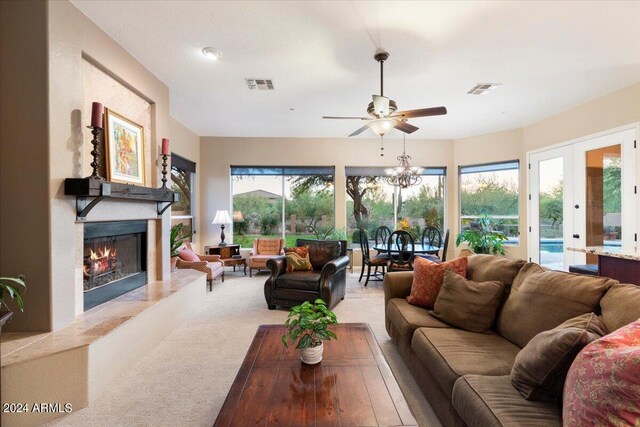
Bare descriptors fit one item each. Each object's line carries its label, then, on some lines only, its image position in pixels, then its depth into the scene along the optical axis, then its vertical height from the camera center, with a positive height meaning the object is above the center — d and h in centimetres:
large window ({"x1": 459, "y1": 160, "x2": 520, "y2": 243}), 614 +39
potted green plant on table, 180 -70
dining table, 496 -59
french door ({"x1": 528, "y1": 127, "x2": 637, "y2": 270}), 414 +24
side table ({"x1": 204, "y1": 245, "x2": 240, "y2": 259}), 614 -71
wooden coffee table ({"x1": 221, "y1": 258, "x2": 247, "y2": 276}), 595 -92
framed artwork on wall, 293 +70
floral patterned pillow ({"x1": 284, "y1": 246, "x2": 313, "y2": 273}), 427 -63
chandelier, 548 +74
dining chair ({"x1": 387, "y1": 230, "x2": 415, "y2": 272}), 493 -65
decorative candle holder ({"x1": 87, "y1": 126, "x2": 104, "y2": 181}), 250 +54
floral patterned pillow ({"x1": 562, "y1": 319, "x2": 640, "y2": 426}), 96 -58
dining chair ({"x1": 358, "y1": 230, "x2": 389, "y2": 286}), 527 -79
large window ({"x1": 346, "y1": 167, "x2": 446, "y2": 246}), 695 +27
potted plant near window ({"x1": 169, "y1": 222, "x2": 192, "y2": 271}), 456 -45
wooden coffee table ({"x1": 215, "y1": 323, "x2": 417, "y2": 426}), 134 -90
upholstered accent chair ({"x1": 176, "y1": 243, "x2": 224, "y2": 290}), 482 -79
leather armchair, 384 -88
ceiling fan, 301 +104
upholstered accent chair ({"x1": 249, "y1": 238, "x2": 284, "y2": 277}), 636 -69
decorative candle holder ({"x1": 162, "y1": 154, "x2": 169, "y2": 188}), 370 +54
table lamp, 617 -7
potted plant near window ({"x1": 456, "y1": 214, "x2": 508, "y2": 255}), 593 -52
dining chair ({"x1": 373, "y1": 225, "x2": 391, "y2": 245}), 624 -45
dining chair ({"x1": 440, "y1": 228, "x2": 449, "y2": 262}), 507 -57
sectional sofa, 136 -85
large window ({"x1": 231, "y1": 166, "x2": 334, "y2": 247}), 684 +22
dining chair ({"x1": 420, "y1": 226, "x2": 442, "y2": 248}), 561 -38
